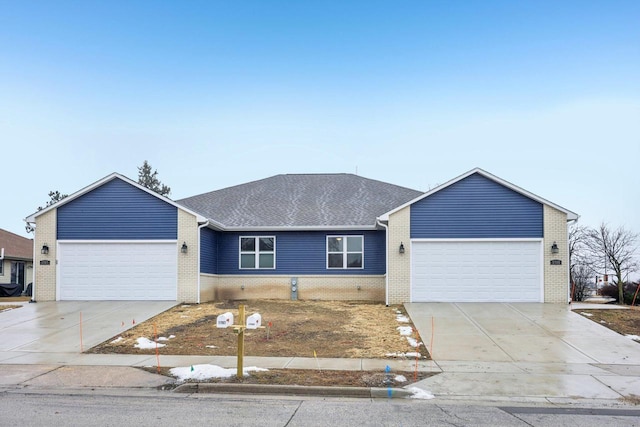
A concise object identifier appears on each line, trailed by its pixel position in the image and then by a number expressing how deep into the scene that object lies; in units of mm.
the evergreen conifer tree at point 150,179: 56188
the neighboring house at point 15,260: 34969
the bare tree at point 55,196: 52312
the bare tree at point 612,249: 41812
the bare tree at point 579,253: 43438
